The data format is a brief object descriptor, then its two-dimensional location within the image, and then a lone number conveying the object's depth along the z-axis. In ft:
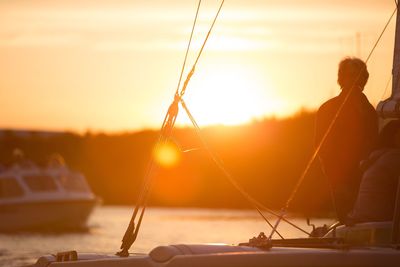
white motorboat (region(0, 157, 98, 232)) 211.57
